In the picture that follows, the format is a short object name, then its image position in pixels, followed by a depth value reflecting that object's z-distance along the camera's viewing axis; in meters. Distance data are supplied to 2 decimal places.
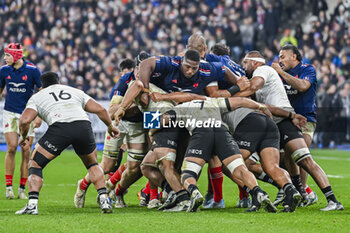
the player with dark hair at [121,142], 20.26
